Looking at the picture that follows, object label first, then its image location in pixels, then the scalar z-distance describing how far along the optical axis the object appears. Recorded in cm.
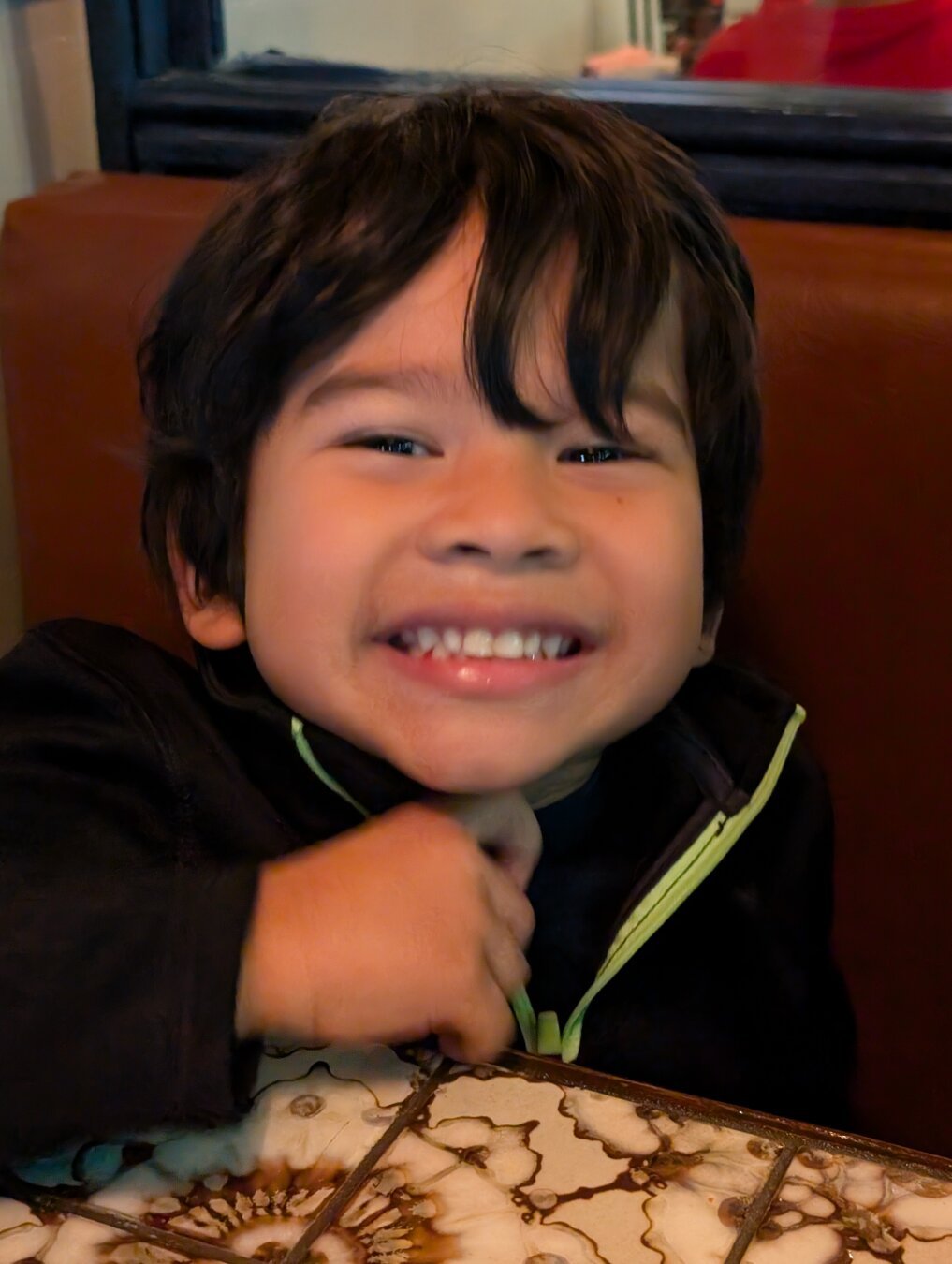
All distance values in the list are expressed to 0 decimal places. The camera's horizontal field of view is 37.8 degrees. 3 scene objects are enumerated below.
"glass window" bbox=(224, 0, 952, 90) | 117
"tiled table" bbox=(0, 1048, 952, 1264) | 49
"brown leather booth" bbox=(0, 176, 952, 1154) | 92
